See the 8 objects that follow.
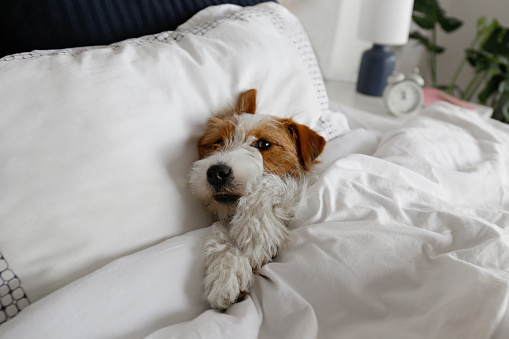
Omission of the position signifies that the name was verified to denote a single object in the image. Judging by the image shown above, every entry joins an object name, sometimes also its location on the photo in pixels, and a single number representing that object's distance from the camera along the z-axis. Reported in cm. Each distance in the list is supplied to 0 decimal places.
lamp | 178
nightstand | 183
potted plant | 231
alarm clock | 176
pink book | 185
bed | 55
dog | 64
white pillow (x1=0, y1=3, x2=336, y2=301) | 59
